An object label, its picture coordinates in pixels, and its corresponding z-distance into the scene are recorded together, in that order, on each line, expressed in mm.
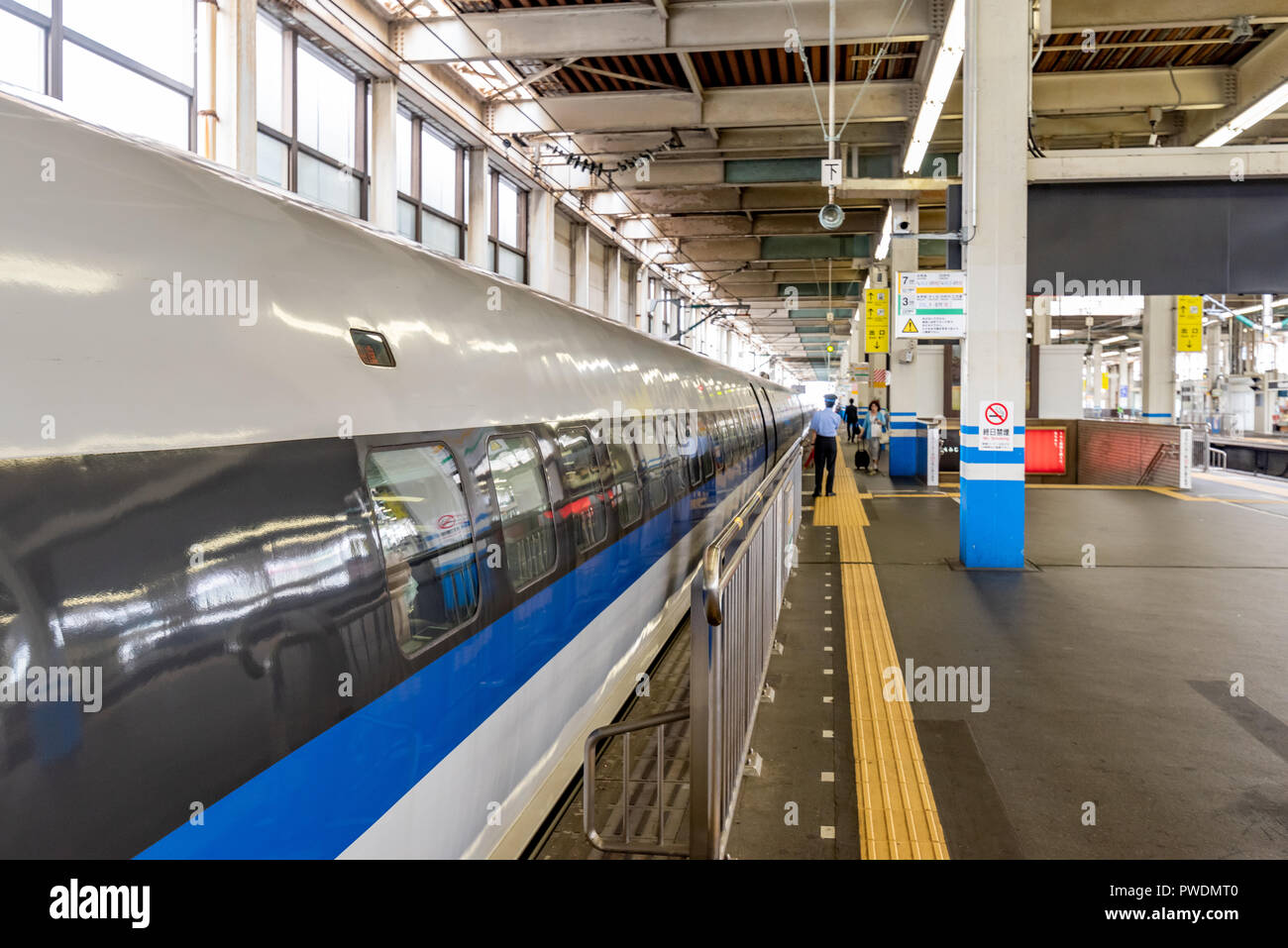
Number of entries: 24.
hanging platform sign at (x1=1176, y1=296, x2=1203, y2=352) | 18906
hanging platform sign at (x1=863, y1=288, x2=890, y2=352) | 19609
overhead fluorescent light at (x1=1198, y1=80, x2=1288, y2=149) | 11359
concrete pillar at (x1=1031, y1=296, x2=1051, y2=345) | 24731
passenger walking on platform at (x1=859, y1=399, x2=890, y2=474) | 24328
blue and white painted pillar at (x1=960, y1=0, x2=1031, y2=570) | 8641
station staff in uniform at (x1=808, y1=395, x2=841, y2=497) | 14570
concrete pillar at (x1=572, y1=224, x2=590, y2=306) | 22266
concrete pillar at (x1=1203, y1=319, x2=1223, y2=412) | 40531
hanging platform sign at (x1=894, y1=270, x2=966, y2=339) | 8758
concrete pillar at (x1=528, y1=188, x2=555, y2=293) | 19203
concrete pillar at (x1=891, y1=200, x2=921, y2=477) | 18016
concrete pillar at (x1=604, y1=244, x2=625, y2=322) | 24875
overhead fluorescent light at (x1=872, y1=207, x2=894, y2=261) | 19328
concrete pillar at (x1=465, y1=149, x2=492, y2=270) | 16125
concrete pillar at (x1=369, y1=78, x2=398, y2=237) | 12734
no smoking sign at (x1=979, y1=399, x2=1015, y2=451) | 8828
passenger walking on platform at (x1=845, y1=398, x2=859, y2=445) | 32156
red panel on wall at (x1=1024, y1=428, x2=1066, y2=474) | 19641
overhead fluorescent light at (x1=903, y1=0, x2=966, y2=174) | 9461
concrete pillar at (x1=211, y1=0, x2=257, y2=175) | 9219
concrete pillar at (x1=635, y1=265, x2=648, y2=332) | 27734
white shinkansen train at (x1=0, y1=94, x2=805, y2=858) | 1471
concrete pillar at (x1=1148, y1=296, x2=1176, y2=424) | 20391
